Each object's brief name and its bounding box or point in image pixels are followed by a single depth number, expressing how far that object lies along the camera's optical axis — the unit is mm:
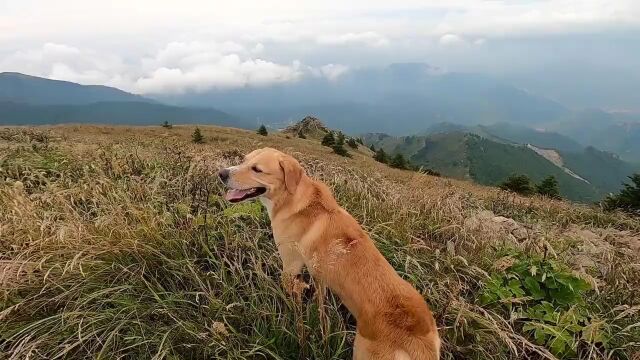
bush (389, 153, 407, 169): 53062
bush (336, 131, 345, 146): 58288
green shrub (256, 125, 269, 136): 62372
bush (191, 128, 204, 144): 45825
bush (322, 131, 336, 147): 57938
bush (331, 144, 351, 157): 53688
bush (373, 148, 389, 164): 57406
